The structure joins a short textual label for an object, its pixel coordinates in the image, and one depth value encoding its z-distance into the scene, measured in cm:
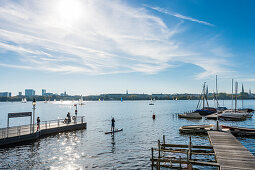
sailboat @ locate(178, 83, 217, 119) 8062
